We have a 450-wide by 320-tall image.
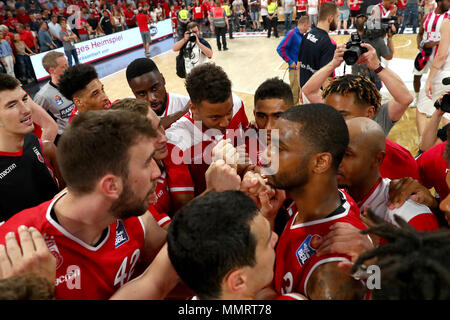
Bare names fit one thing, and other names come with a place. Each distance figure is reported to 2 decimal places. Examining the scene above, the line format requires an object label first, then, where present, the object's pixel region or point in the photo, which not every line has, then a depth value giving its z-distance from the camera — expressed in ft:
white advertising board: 36.55
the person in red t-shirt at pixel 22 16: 43.54
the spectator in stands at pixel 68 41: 38.11
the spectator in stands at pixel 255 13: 54.44
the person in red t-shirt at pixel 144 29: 45.39
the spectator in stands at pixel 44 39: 38.36
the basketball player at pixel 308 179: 5.63
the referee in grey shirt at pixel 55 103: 14.93
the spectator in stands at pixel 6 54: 32.32
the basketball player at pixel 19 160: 7.97
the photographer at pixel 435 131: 9.04
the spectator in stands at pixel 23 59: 35.06
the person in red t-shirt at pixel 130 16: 54.24
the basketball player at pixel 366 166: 6.91
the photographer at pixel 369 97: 9.07
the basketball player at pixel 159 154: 7.91
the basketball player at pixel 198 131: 8.12
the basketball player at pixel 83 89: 11.75
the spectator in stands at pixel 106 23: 49.30
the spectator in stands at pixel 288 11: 49.06
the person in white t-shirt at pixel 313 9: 43.65
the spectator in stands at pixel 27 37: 36.73
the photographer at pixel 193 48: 21.01
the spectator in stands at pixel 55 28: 40.06
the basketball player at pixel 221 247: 4.16
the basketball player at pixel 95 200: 5.24
